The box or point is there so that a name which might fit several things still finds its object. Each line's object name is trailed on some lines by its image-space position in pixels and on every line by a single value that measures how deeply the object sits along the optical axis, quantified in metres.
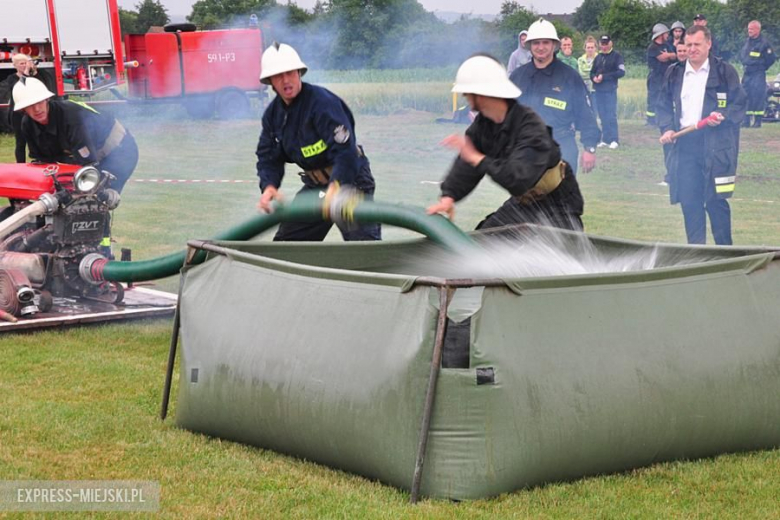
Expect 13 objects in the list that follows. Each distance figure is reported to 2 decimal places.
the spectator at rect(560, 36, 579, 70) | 19.85
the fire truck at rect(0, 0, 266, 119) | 24.66
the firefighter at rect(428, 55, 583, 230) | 6.02
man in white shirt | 9.71
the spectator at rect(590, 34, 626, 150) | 21.52
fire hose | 5.80
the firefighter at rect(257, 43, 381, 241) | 7.13
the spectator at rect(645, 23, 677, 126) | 20.50
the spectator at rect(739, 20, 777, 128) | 22.92
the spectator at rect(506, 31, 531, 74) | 14.88
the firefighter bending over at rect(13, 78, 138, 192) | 8.59
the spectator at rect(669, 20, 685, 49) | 19.65
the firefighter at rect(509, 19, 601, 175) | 9.79
